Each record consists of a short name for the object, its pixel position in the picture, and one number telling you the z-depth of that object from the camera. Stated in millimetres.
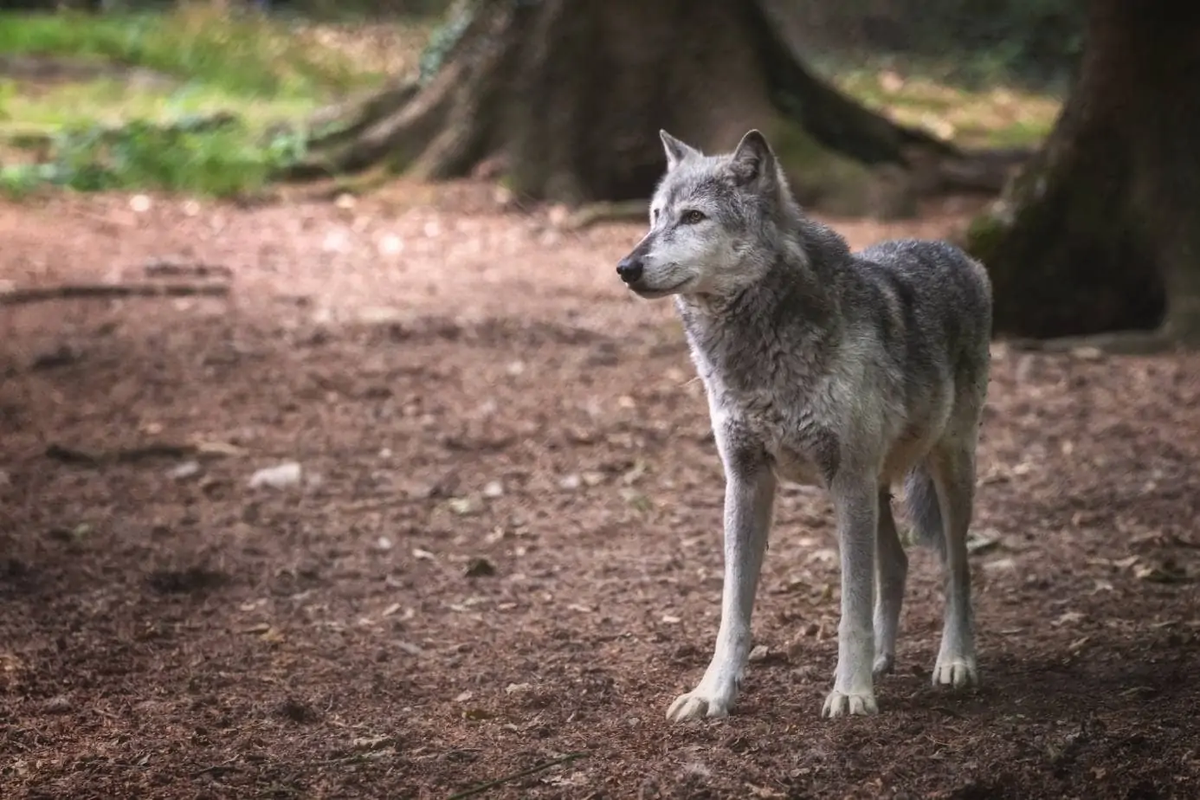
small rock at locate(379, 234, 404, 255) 25186
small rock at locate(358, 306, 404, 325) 20703
